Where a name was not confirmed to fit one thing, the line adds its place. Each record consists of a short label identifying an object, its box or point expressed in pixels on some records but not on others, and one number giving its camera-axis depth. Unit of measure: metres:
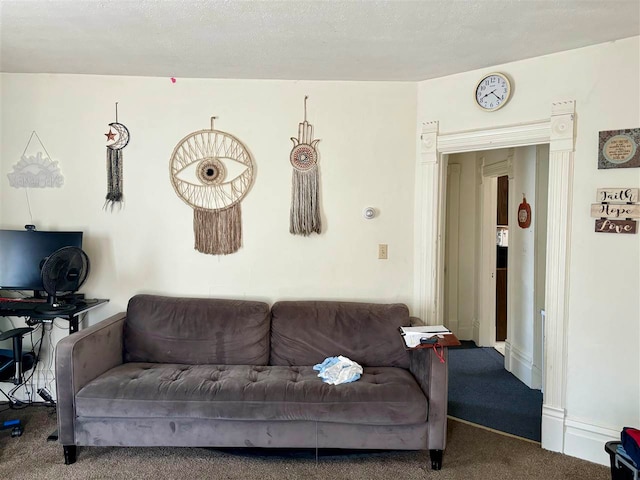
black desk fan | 2.35
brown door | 4.53
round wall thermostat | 2.77
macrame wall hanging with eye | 2.81
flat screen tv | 2.57
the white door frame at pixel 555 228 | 2.23
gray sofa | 1.99
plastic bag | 2.15
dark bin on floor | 1.70
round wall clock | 2.41
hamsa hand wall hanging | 2.79
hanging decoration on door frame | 3.27
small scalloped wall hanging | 2.81
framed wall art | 2.08
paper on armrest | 2.14
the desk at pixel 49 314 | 2.32
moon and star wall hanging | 2.81
